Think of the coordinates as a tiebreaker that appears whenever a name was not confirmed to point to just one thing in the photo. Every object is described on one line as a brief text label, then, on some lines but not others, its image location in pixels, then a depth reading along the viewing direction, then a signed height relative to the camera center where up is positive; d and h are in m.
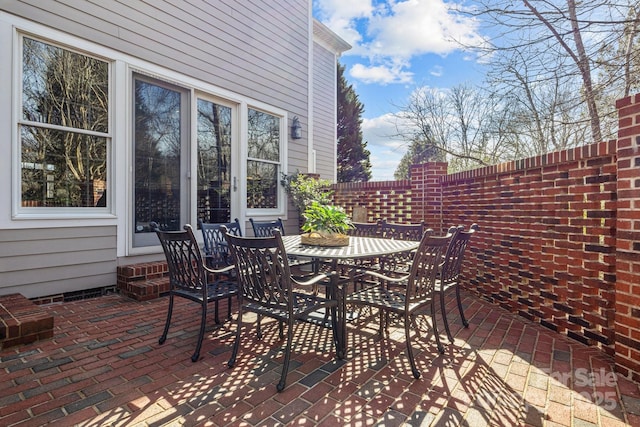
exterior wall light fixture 6.20 +1.54
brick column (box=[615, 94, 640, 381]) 2.00 -0.18
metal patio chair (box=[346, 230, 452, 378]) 2.17 -0.55
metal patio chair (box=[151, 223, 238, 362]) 2.35 -0.43
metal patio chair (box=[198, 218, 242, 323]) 3.53 -0.36
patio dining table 2.35 -0.29
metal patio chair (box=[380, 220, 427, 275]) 3.48 -0.28
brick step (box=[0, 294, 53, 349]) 2.35 -0.79
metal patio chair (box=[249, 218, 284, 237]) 3.99 -0.18
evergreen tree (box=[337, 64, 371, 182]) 15.59 +3.51
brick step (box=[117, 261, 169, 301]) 3.56 -0.75
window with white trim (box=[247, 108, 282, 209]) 5.51 +0.90
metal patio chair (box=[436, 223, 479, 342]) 2.60 -0.44
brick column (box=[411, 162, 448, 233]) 4.97 +0.30
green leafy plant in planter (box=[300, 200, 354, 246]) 2.91 -0.11
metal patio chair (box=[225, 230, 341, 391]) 2.00 -0.44
